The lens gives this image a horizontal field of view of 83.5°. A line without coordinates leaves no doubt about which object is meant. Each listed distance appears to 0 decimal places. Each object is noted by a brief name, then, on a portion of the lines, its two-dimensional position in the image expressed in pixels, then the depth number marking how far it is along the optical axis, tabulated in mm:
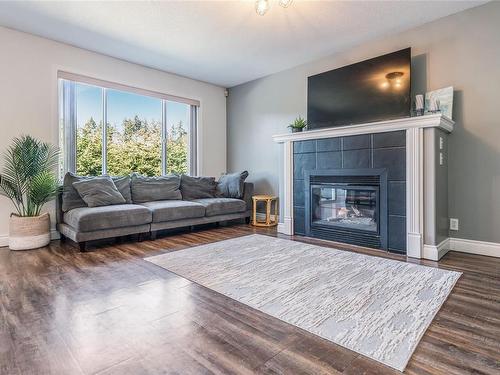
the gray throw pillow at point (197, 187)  4652
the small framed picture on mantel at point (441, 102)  3012
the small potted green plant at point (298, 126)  4012
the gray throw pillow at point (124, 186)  3967
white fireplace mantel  2812
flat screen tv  3182
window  3930
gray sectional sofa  3178
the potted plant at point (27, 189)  3107
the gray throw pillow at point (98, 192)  3473
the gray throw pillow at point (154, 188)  4172
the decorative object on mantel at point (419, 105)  2996
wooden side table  4535
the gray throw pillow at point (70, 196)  3459
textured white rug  1467
